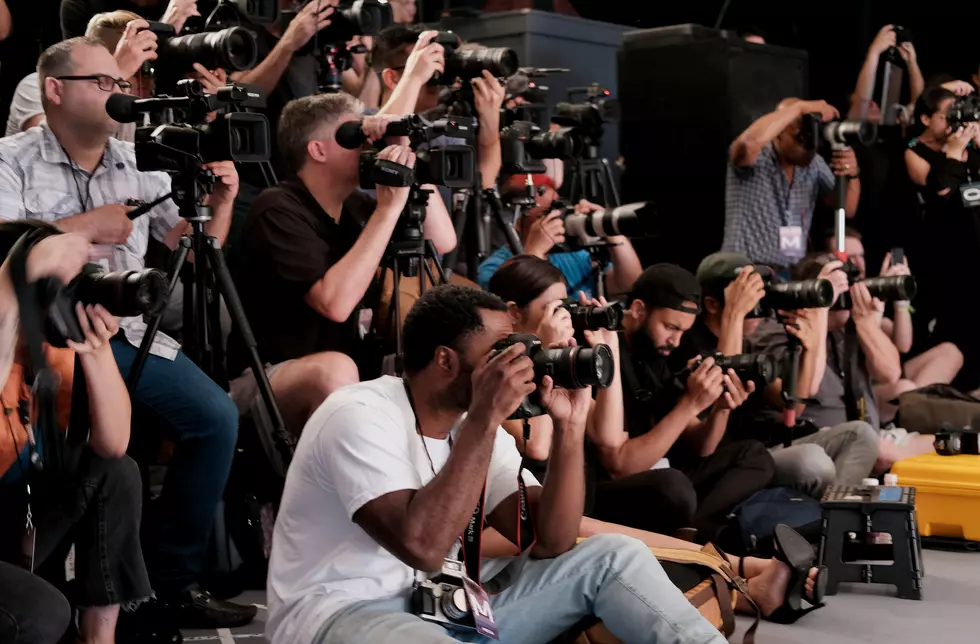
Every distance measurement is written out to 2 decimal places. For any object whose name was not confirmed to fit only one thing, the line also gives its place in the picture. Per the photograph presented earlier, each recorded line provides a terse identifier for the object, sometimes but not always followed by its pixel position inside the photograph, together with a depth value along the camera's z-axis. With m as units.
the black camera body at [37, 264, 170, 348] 2.13
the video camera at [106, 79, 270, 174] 2.93
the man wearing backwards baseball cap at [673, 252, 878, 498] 3.96
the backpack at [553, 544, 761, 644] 2.80
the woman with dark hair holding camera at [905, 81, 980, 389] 5.28
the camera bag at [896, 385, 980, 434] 4.59
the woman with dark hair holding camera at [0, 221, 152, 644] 2.29
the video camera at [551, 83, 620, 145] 4.46
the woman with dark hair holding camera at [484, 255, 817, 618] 3.06
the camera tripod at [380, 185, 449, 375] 3.41
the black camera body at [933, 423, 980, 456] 4.07
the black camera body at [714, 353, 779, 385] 3.60
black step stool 3.42
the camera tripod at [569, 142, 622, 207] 4.65
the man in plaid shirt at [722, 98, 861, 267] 5.03
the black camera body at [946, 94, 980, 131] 5.13
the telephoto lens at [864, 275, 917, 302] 4.42
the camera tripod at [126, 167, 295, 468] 2.98
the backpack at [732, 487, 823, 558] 3.62
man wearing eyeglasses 2.92
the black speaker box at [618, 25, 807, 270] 5.46
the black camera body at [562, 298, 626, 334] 3.12
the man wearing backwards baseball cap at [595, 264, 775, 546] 3.49
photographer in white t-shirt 2.16
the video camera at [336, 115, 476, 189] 3.27
